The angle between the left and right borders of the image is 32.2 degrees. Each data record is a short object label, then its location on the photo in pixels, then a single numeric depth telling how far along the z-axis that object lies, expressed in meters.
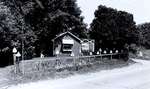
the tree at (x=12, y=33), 28.17
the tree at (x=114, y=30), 34.50
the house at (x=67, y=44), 40.34
